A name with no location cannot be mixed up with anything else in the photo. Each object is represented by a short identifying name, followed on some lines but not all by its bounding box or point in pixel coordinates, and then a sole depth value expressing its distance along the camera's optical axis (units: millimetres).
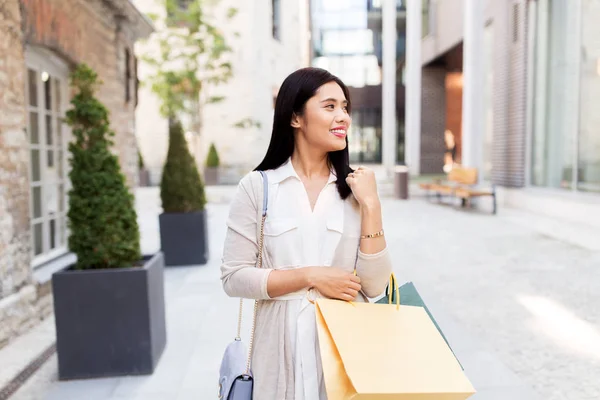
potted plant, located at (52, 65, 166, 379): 3662
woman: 1606
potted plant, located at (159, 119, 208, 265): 7309
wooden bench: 12562
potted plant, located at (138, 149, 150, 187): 21922
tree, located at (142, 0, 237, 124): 18922
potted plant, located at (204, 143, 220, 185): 21797
